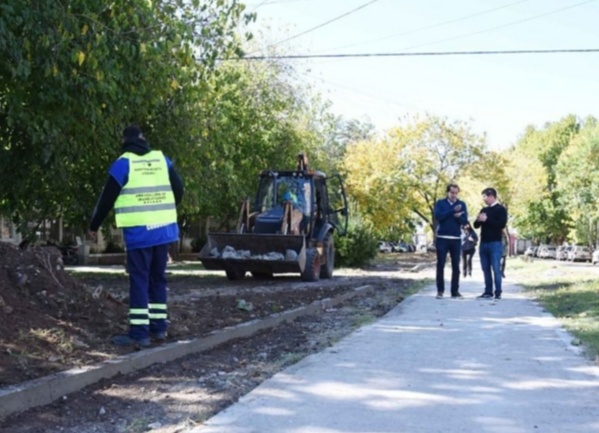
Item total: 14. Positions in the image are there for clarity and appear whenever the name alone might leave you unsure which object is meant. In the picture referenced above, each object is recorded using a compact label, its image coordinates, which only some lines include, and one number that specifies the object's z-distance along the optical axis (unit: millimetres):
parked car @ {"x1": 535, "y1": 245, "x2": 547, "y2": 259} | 80838
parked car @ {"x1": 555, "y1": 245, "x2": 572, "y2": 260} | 67600
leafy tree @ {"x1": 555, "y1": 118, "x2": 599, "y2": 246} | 57562
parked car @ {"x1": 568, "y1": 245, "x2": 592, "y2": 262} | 64625
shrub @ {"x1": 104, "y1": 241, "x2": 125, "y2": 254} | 38438
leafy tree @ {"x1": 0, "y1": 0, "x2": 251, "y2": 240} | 9742
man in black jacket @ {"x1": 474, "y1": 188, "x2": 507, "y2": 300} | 12469
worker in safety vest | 6809
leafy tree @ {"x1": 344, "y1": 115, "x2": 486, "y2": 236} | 43156
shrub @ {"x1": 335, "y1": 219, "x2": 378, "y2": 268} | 26516
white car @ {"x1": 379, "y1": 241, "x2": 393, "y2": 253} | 87175
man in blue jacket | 12547
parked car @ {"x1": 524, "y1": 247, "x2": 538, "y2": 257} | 88375
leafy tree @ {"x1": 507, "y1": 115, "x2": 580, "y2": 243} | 67338
